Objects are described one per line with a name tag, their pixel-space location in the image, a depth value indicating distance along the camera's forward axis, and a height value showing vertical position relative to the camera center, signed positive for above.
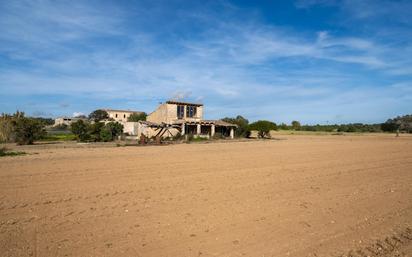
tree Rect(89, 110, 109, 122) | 85.16 +4.91
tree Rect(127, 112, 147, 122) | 77.62 +4.04
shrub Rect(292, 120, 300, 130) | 113.80 +3.02
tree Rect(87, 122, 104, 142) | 32.72 +0.35
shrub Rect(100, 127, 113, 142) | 32.72 -0.03
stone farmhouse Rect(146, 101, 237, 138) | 41.25 +1.80
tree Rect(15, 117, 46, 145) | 27.75 +0.33
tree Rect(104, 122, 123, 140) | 36.41 +0.69
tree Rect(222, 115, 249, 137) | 46.13 +0.96
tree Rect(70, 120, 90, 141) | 32.78 +0.36
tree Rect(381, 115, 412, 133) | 90.69 +2.10
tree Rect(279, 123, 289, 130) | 111.06 +2.42
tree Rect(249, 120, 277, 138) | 48.89 +1.00
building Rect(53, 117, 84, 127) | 104.26 +4.47
